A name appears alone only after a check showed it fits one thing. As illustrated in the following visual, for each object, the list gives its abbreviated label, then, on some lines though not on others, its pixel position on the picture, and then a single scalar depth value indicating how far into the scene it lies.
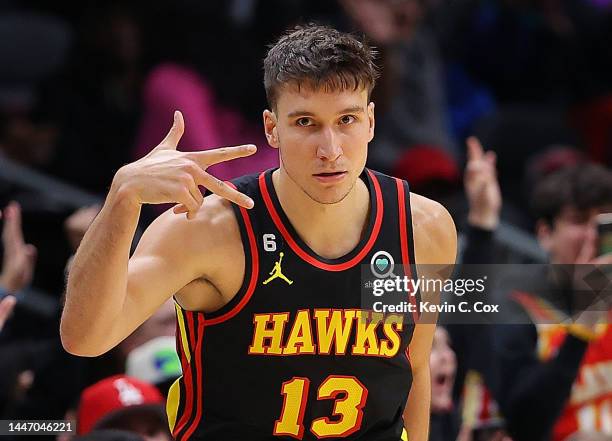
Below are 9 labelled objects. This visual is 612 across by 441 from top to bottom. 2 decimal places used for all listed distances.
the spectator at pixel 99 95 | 14.87
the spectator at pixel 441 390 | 10.55
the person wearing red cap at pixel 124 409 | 9.79
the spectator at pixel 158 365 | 10.80
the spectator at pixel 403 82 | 15.36
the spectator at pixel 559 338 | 10.66
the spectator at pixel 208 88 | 14.53
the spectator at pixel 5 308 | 8.60
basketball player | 7.58
